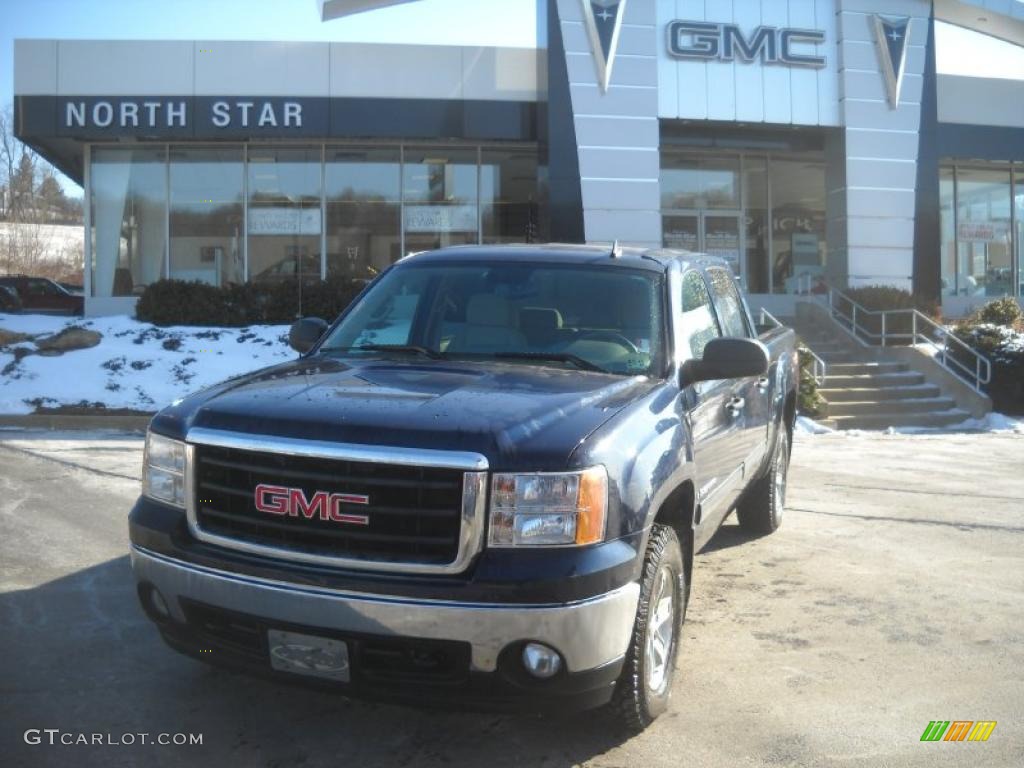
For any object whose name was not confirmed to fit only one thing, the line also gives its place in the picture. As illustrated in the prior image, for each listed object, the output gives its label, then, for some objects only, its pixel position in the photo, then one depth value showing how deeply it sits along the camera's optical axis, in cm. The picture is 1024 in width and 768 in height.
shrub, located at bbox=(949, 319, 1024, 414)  1523
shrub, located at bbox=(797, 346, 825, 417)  1412
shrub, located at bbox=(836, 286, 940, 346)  1864
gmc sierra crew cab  295
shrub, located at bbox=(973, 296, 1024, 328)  1819
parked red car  2839
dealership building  1891
